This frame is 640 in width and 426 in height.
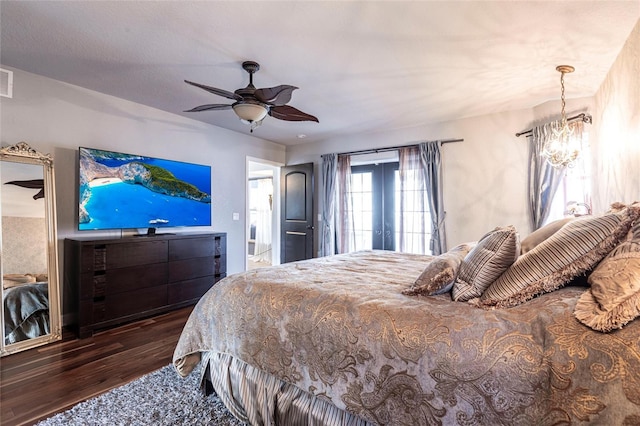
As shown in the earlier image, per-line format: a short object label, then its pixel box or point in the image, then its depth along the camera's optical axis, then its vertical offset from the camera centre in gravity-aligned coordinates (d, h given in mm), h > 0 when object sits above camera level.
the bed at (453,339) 954 -515
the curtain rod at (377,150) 4570 +960
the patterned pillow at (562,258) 1197 -209
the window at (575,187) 3383 +231
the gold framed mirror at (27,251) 2697 -354
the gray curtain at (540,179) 3529 +340
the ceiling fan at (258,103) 2463 +946
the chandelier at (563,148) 3016 +598
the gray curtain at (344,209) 5188 +12
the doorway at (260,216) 7871 -143
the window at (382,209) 4562 +7
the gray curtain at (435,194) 4281 +210
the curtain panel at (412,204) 4477 +77
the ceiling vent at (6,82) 2574 +1122
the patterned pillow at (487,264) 1398 -263
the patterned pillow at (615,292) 948 -283
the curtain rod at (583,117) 3258 +977
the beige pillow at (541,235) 1661 -154
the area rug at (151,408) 1760 -1210
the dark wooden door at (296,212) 5543 -33
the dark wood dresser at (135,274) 3035 -706
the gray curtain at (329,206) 5270 +68
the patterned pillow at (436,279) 1505 -353
